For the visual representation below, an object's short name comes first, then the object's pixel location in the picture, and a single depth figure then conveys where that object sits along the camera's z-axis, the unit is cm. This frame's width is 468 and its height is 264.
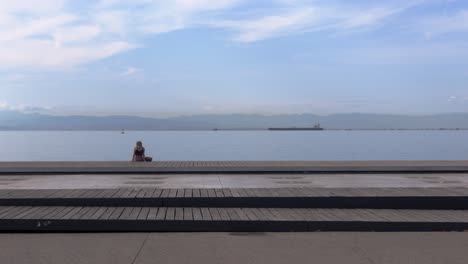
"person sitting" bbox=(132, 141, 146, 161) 2176
